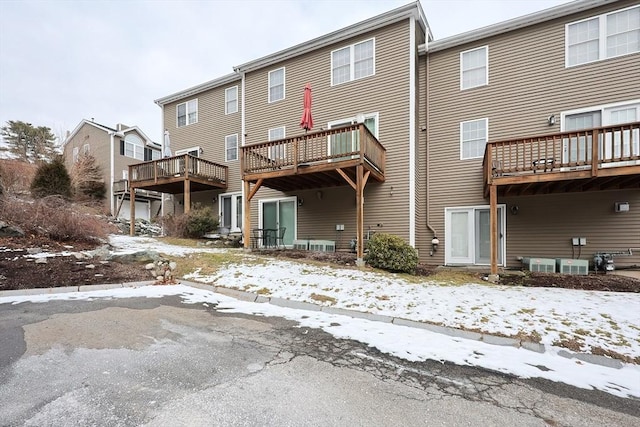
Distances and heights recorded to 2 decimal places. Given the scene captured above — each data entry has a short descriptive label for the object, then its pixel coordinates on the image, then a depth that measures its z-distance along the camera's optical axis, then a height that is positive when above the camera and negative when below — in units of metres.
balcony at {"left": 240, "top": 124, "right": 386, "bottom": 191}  8.72 +1.79
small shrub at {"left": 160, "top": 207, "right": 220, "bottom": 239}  12.97 -0.42
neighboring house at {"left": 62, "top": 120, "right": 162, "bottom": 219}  22.17 +4.90
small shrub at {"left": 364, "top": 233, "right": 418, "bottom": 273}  8.17 -1.15
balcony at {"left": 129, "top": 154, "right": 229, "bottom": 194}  13.23 +1.91
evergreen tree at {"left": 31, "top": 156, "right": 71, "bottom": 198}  12.92 +1.57
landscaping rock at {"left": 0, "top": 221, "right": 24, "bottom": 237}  7.86 -0.46
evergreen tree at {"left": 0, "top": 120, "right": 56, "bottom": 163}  27.14 +7.51
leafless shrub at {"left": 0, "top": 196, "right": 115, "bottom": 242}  8.48 -0.15
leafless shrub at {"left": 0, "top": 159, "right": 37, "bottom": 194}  12.69 +1.88
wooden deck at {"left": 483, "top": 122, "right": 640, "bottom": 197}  6.73 +1.15
